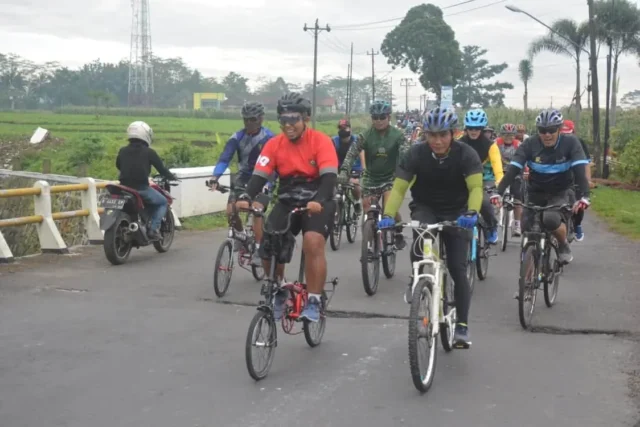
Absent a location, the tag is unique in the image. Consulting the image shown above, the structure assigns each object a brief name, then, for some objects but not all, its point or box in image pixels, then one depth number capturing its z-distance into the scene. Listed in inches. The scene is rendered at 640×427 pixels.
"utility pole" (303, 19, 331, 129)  2038.6
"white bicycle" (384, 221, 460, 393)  223.0
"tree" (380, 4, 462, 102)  3341.5
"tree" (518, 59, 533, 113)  2959.6
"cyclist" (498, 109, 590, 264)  343.9
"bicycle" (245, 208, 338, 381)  235.9
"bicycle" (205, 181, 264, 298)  360.8
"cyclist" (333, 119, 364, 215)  543.5
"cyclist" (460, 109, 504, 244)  410.0
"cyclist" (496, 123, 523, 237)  572.6
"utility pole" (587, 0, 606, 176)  1186.0
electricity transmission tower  4126.5
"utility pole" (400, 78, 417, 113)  4275.3
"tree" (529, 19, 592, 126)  1757.4
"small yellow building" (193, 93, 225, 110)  5290.4
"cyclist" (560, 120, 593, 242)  343.1
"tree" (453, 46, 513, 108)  4097.0
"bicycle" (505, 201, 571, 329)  307.9
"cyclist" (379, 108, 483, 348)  252.1
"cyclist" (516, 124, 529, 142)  638.0
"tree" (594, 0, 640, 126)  1632.6
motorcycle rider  458.3
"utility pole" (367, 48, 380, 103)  3553.2
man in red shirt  263.3
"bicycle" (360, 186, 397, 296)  368.8
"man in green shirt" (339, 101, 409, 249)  413.1
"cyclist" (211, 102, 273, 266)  400.2
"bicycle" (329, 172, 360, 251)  513.7
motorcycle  439.2
